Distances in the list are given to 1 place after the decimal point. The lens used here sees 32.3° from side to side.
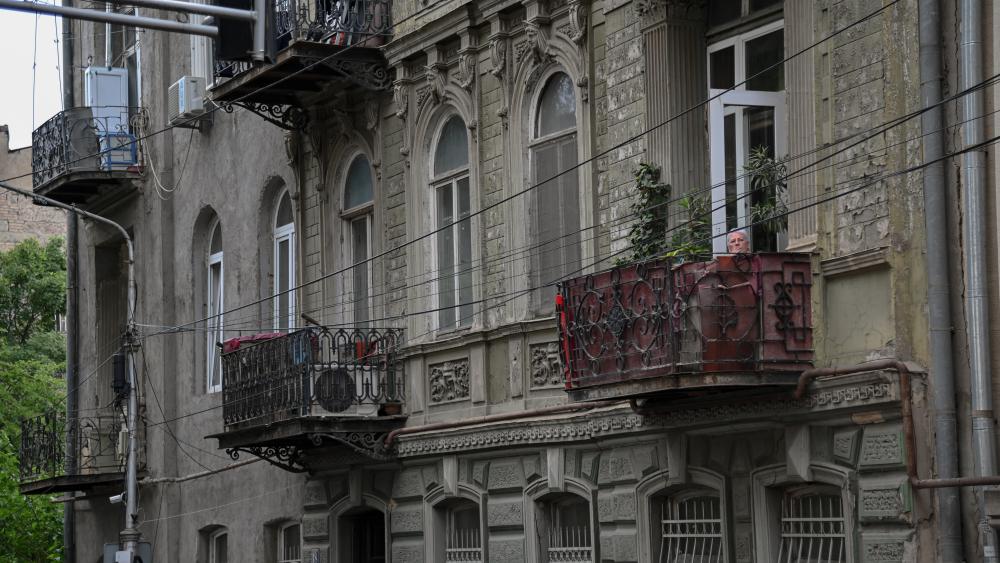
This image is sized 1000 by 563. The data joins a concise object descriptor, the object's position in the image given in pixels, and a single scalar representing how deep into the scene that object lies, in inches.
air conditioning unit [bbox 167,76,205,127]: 1005.8
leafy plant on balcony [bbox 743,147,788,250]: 563.5
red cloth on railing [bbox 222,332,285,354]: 829.7
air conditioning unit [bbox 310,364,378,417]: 774.5
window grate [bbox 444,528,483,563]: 741.3
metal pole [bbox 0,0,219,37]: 476.4
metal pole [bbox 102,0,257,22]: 478.0
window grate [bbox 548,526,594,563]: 669.3
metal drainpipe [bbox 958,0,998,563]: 475.5
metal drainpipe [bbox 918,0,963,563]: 484.7
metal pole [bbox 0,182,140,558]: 949.2
